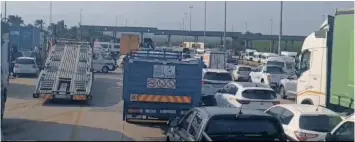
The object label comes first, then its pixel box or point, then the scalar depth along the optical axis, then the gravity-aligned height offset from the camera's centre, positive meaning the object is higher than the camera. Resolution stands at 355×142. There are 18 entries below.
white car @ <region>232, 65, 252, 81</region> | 43.44 -1.55
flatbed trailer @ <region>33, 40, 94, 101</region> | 24.64 -1.10
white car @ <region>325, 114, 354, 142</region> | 10.61 -1.41
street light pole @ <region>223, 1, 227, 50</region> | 60.78 +3.56
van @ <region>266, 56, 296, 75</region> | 44.81 -0.77
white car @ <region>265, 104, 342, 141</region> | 12.33 -1.47
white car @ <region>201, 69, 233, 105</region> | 25.95 -1.26
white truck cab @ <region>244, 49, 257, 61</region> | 83.34 -0.52
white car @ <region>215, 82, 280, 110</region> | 19.58 -1.48
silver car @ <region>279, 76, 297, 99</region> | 30.69 -1.84
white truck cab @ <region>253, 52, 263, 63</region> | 76.64 -0.70
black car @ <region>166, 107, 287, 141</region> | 9.31 -1.18
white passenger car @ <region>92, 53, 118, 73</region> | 50.47 -1.19
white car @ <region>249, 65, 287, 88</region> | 35.88 -1.44
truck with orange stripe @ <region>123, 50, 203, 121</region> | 17.69 -1.10
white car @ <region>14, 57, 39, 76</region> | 39.69 -1.14
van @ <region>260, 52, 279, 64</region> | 70.00 -0.62
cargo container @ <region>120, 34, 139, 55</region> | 60.34 +0.79
